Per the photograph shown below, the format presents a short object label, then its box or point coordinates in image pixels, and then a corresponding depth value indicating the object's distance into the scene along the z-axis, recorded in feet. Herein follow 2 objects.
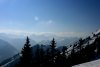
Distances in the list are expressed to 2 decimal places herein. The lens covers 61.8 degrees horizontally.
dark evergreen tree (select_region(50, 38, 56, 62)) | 131.19
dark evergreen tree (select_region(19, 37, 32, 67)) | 72.73
